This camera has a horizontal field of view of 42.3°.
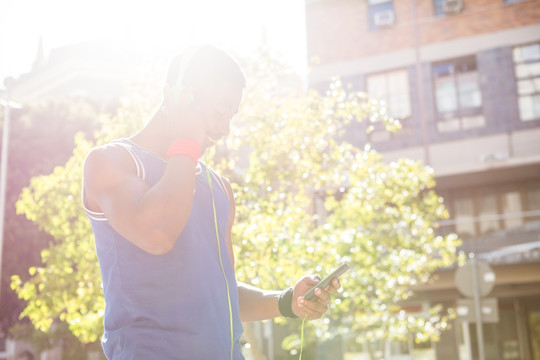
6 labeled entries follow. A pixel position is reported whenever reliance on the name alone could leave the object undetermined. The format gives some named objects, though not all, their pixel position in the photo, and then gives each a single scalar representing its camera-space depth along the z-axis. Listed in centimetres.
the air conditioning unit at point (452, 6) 2341
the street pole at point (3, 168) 2217
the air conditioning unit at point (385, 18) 2469
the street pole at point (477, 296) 1327
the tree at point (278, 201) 937
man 189
